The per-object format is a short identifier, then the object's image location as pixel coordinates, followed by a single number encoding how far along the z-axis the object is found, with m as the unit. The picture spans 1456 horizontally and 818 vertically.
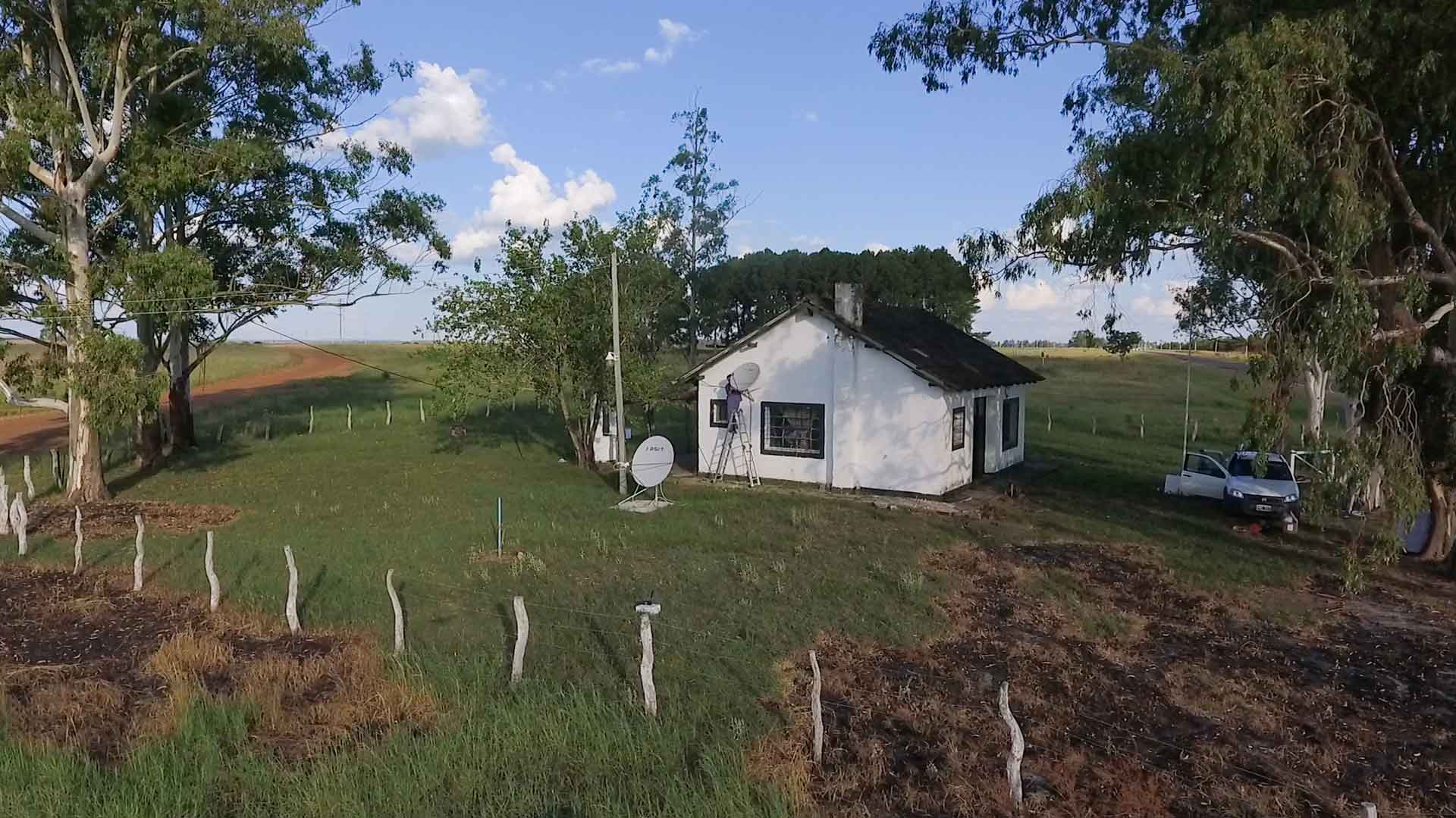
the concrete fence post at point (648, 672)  8.62
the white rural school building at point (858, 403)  21.64
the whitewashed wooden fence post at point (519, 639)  9.34
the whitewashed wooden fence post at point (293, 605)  11.07
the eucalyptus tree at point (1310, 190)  11.22
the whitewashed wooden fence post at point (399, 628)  10.23
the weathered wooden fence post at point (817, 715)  7.74
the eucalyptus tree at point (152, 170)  19.58
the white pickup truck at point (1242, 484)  18.44
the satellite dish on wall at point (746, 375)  22.73
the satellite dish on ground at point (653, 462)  19.39
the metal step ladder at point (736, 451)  23.67
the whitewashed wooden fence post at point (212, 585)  11.90
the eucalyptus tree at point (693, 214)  43.72
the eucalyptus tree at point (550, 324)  24.73
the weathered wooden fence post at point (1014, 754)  6.93
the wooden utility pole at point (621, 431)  20.83
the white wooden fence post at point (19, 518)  15.65
